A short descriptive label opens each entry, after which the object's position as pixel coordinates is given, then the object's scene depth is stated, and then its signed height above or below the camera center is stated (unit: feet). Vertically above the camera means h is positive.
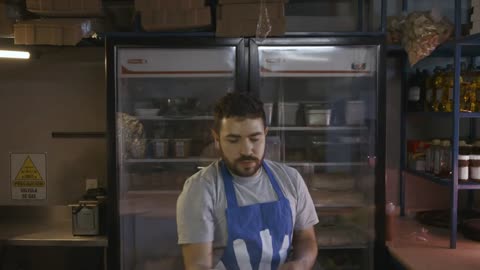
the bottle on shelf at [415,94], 9.81 +0.46
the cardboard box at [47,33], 8.42 +1.50
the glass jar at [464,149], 8.70 -0.62
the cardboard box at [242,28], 8.34 +1.58
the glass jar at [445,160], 8.66 -0.82
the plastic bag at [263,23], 8.24 +1.64
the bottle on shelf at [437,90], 9.19 +0.51
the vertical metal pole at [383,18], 8.86 +1.86
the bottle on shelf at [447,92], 8.97 +0.45
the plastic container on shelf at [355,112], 9.31 +0.08
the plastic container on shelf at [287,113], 9.50 +0.06
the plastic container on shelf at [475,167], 8.34 -0.91
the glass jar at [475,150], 8.82 -0.65
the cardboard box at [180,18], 8.40 +1.76
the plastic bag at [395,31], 9.15 +1.67
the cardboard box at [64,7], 8.53 +2.00
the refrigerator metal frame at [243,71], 8.56 +0.83
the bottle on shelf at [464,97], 8.79 +0.35
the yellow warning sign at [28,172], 10.70 -1.28
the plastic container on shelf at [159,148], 9.43 -0.65
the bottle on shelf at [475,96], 8.74 +0.37
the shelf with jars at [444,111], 8.04 +0.10
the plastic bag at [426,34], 8.40 +1.49
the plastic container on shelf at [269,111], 9.34 +0.10
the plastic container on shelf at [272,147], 9.36 -0.62
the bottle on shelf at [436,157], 8.85 -0.78
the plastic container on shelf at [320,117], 9.34 -0.02
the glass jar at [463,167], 8.27 -0.91
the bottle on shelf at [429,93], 9.40 +0.47
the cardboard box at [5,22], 9.00 +1.81
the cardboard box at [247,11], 8.33 +1.87
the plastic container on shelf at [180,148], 9.48 -0.65
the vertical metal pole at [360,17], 9.83 +2.08
